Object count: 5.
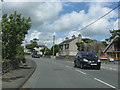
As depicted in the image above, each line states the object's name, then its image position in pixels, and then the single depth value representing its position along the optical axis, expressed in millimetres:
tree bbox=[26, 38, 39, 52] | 69748
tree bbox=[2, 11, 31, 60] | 9137
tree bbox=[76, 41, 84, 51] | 41909
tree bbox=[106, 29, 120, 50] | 30894
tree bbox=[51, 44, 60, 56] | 55344
